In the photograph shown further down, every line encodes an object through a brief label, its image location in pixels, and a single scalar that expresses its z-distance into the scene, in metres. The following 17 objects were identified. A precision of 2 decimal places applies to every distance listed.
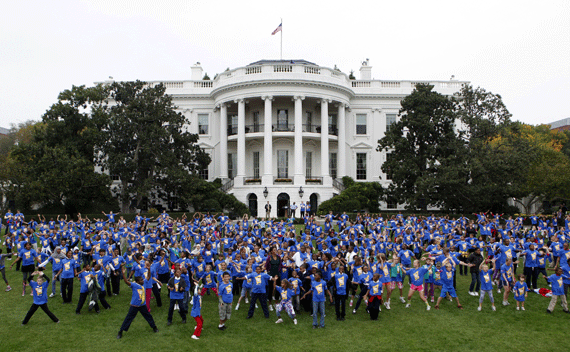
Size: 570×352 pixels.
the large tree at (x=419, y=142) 31.81
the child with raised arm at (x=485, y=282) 10.65
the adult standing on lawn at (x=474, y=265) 12.31
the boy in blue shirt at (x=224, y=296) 9.37
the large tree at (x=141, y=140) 31.84
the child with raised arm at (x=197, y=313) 8.95
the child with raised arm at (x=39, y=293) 9.30
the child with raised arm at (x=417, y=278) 10.69
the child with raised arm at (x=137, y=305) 8.79
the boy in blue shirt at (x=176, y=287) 9.53
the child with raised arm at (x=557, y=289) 10.43
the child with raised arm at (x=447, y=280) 10.95
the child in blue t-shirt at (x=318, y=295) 9.45
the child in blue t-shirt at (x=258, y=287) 9.95
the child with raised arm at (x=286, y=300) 9.65
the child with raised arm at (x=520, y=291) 10.64
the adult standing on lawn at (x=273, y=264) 11.19
